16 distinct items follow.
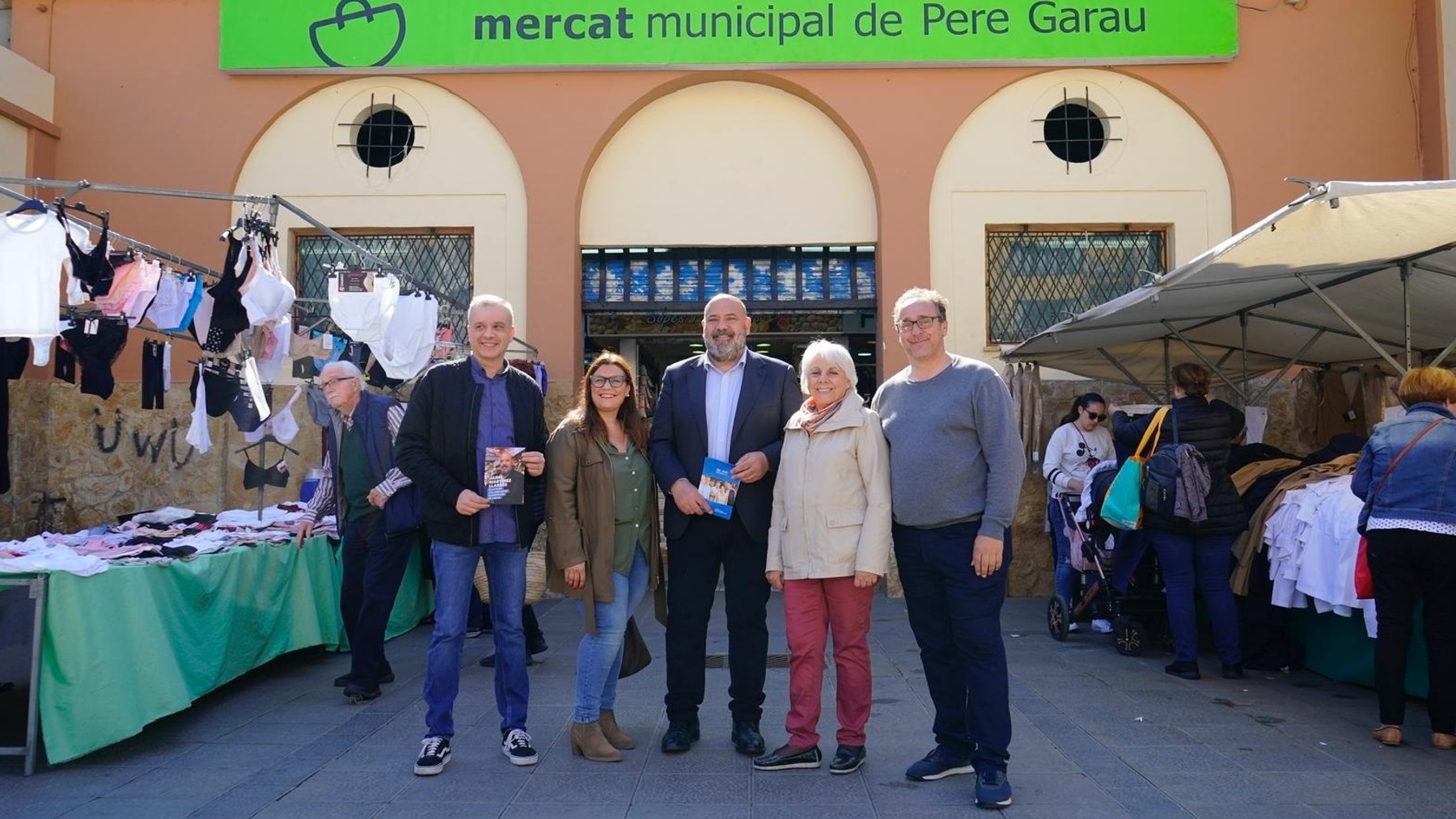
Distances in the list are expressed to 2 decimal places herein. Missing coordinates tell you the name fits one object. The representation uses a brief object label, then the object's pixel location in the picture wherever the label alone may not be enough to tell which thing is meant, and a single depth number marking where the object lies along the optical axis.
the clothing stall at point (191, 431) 4.78
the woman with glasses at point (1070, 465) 7.90
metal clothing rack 5.53
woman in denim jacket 4.85
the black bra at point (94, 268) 5.90
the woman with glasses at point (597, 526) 4.62
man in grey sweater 4.16
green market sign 9.95
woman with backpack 6.42
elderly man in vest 5.96
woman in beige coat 4.35
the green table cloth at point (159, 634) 4.64
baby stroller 7.02
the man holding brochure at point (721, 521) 4.69
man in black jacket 4.62
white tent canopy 5.24
